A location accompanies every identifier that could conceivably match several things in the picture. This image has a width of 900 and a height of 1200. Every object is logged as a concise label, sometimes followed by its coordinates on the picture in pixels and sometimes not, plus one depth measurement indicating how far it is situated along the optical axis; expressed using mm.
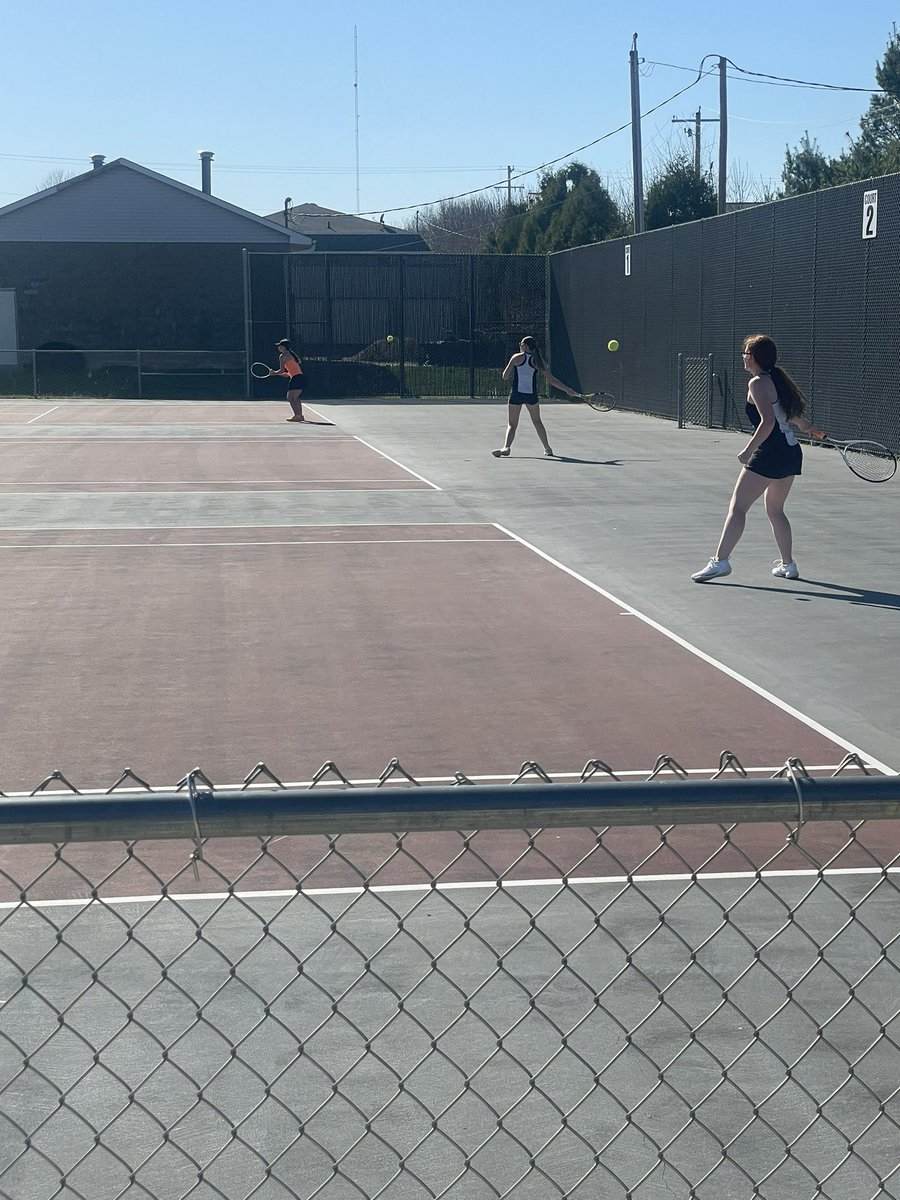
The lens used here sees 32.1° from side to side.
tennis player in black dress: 12156
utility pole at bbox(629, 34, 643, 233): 40094
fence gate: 31141
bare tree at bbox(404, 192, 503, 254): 103656
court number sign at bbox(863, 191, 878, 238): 23797
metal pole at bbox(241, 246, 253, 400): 40906
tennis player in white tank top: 23469
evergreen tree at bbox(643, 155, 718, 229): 52688
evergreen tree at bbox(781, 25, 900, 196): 55762
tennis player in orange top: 32062
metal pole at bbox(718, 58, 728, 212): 45500
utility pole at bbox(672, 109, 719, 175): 64912
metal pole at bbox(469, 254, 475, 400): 42503
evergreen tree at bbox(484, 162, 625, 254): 55062
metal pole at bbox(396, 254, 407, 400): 42000
